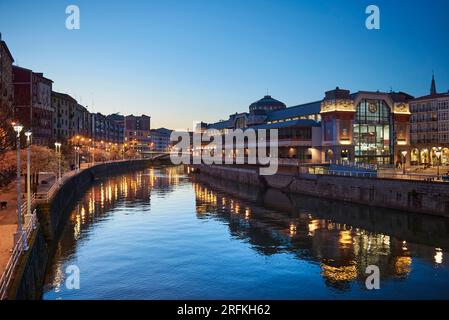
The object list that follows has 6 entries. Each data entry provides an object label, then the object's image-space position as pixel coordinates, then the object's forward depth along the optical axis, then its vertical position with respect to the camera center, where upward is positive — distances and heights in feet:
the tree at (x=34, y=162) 173.47 -1.60
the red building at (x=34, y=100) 354.13 +49.45
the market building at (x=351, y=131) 324.39 +19.12
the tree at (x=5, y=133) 135.33 +8.62
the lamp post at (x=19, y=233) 79.82 -14.00
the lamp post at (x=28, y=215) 99.99 -13.27
